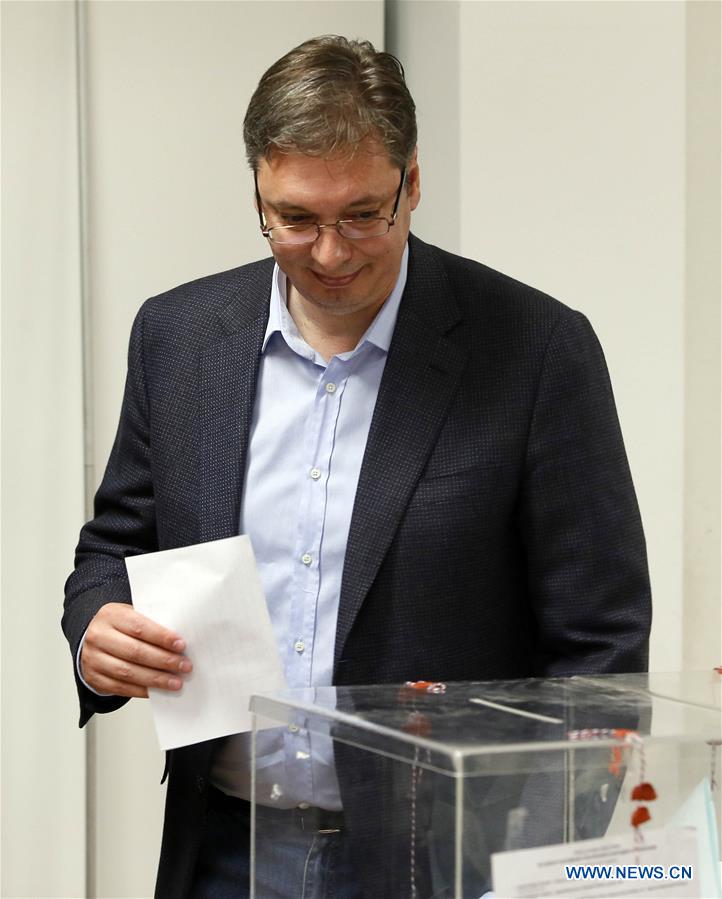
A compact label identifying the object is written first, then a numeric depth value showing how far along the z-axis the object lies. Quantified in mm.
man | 5255
